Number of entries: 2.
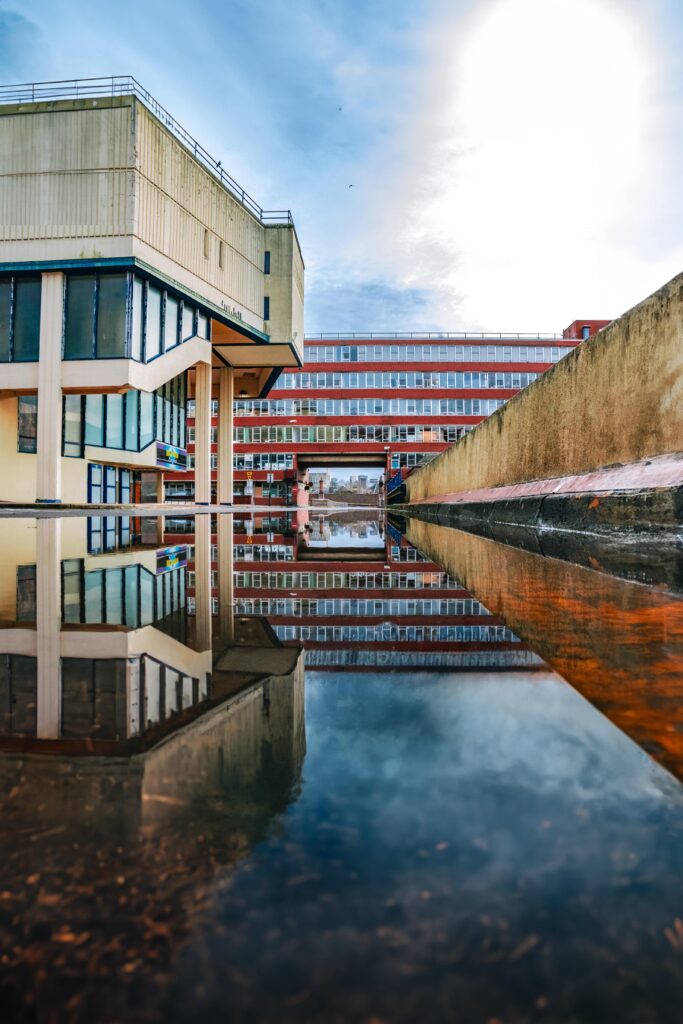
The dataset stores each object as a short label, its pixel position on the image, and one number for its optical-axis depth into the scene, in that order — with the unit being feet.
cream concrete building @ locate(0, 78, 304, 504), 57.11
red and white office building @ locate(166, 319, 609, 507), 185.88
